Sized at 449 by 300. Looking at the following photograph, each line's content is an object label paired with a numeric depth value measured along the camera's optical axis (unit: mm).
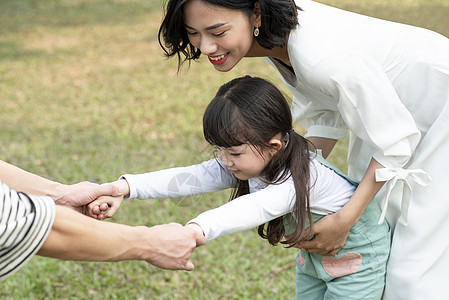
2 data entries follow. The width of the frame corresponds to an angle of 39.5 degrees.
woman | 2234
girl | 2225
